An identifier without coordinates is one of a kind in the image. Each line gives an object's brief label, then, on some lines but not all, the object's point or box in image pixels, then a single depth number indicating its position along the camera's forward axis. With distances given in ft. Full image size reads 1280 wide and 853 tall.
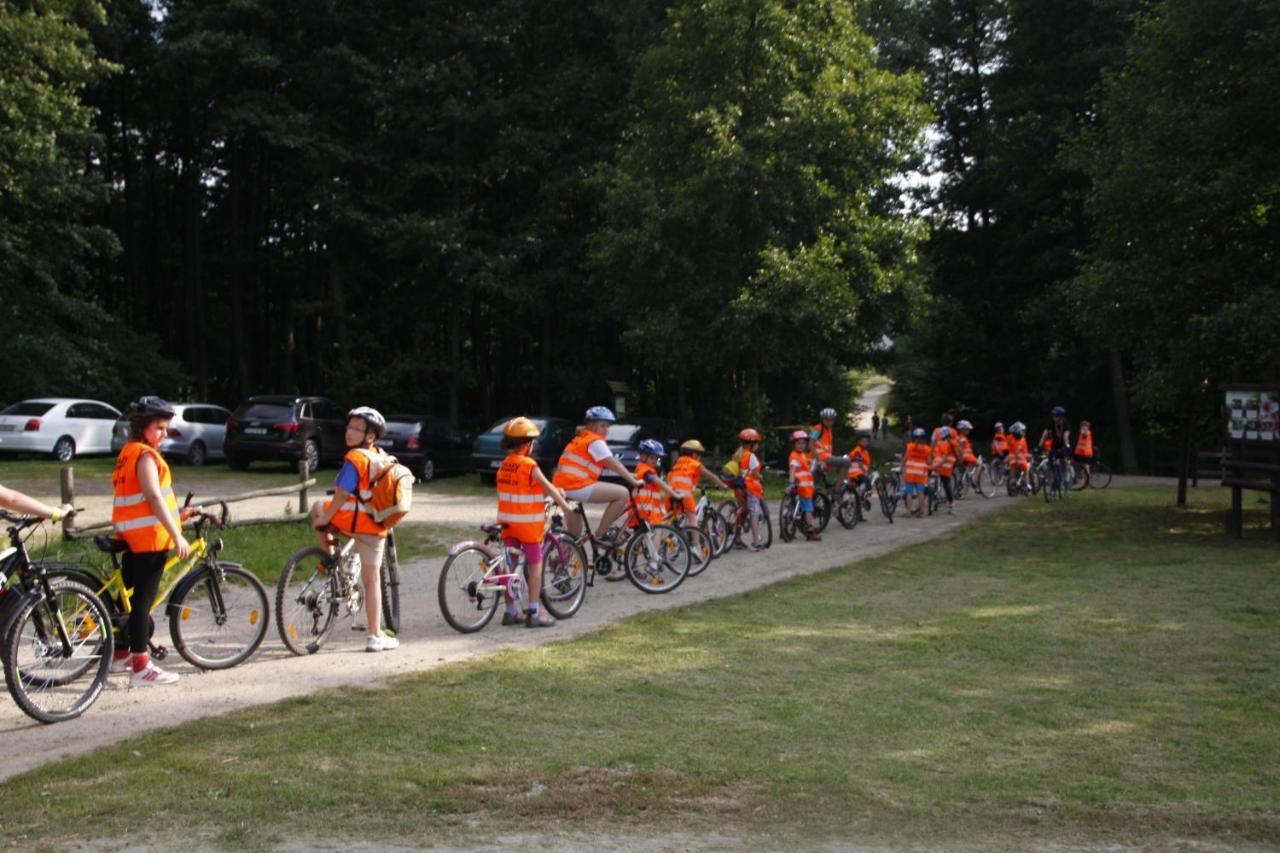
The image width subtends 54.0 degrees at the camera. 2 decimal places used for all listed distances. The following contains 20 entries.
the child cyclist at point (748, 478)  53.83
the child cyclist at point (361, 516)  29.12
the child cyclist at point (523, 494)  32.86
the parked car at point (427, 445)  92.38
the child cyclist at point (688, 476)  46.75
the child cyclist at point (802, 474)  57.52
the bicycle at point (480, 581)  32.86
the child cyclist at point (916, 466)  71.67
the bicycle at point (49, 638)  22.36
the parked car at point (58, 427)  92.48
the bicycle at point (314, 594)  29.25
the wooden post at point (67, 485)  47.09
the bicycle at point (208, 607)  26.86
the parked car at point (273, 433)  91.09
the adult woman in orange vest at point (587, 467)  39.50
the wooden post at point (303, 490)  54.95
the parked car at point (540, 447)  86.94
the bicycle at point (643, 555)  41.16
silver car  97.86
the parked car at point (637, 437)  83.82
